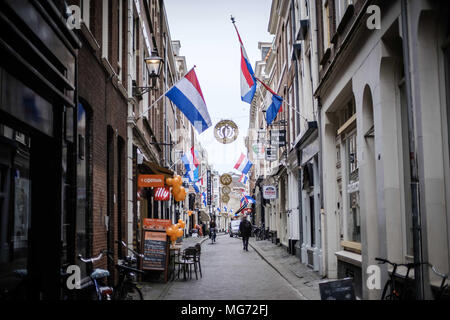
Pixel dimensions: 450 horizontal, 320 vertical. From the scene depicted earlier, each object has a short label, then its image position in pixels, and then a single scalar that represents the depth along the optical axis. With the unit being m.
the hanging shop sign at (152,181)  15.16
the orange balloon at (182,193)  15.81
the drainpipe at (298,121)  20.38
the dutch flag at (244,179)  40.66
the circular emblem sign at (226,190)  52.17
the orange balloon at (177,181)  15.79
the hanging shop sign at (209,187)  78.12
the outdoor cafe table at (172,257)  15.24
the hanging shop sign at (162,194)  19.30
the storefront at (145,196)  16.16
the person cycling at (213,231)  38.91
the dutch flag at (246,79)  15.70
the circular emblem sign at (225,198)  53.06
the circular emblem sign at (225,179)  46.53
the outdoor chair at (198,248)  15.98
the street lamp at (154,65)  14.62
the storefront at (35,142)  6.08
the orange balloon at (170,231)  13.84
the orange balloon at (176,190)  15.77
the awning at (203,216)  62.22
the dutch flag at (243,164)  35.31
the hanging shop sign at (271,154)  25.55
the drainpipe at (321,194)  14.70
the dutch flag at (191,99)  14.07
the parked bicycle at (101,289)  7.62
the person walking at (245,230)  28.09
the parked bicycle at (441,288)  5.95
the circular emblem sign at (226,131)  26.80
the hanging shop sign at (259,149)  33.56
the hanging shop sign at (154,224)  14.06
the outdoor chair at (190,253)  15.27
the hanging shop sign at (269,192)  28.52
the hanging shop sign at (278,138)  24.80
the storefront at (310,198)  16.42
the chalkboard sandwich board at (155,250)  13.84
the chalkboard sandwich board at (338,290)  5.93
